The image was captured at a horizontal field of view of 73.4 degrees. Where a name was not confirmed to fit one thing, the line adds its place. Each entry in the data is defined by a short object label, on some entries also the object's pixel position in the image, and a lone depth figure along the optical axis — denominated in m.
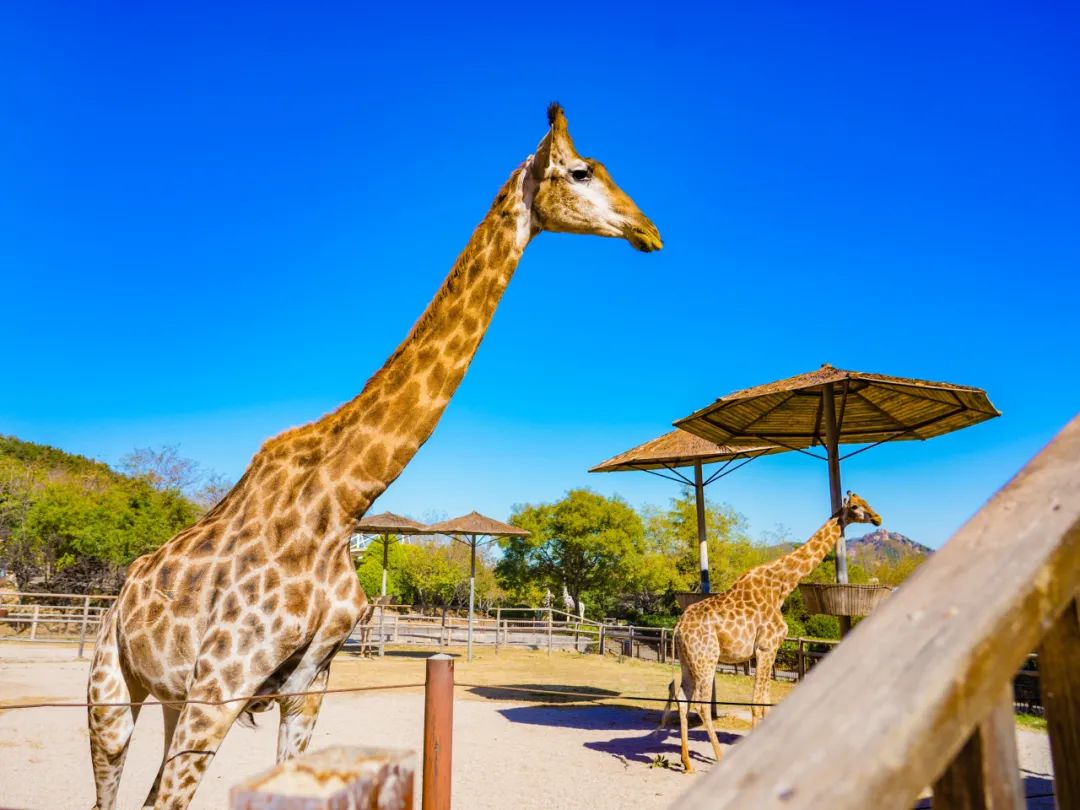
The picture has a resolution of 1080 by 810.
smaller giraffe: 7.34
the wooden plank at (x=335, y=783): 0.75
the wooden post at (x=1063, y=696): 0.87
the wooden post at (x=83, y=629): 14.16
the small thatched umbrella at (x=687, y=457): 11.21
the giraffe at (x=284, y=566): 2.66
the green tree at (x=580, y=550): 32.98
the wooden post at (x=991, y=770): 0.74
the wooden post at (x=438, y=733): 1.91
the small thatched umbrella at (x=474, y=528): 15.98
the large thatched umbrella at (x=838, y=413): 7.02
